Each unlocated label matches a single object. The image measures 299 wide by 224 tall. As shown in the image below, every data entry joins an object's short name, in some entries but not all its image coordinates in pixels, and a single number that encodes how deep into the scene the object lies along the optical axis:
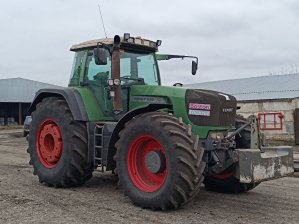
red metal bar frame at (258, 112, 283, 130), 16.12
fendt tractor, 4.95
